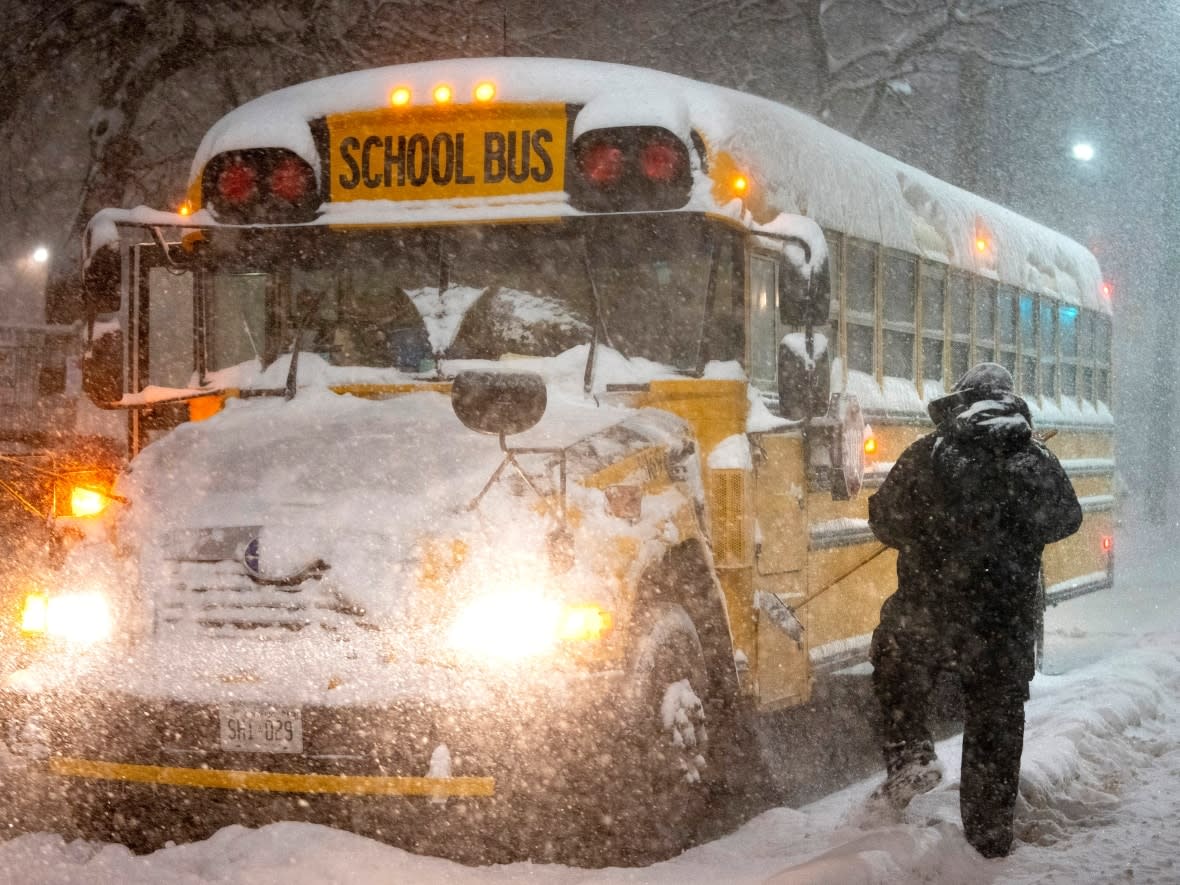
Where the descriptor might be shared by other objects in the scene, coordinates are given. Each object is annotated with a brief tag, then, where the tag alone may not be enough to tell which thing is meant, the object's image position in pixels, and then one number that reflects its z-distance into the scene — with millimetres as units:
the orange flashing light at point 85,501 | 11952
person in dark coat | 11609
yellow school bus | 10352
